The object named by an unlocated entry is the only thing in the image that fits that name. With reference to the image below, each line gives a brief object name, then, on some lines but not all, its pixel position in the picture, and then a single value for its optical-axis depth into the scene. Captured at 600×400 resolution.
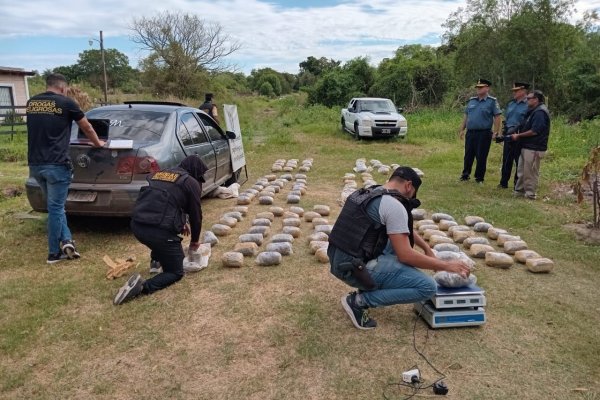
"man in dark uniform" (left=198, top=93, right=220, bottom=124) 10.80
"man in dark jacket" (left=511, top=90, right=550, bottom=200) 7.18
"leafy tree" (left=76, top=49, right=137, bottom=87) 55.62
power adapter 2.79
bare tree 28.59
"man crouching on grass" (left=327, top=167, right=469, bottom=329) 3.16
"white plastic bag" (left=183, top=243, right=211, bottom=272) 4.50
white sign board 8.24
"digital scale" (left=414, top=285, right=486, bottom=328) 3.36
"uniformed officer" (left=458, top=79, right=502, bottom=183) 8.23
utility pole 27.19
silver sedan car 5.14
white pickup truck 15.38
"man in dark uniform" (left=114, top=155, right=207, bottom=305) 3.93
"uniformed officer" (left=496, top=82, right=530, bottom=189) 7.78
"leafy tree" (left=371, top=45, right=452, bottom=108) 27.73
